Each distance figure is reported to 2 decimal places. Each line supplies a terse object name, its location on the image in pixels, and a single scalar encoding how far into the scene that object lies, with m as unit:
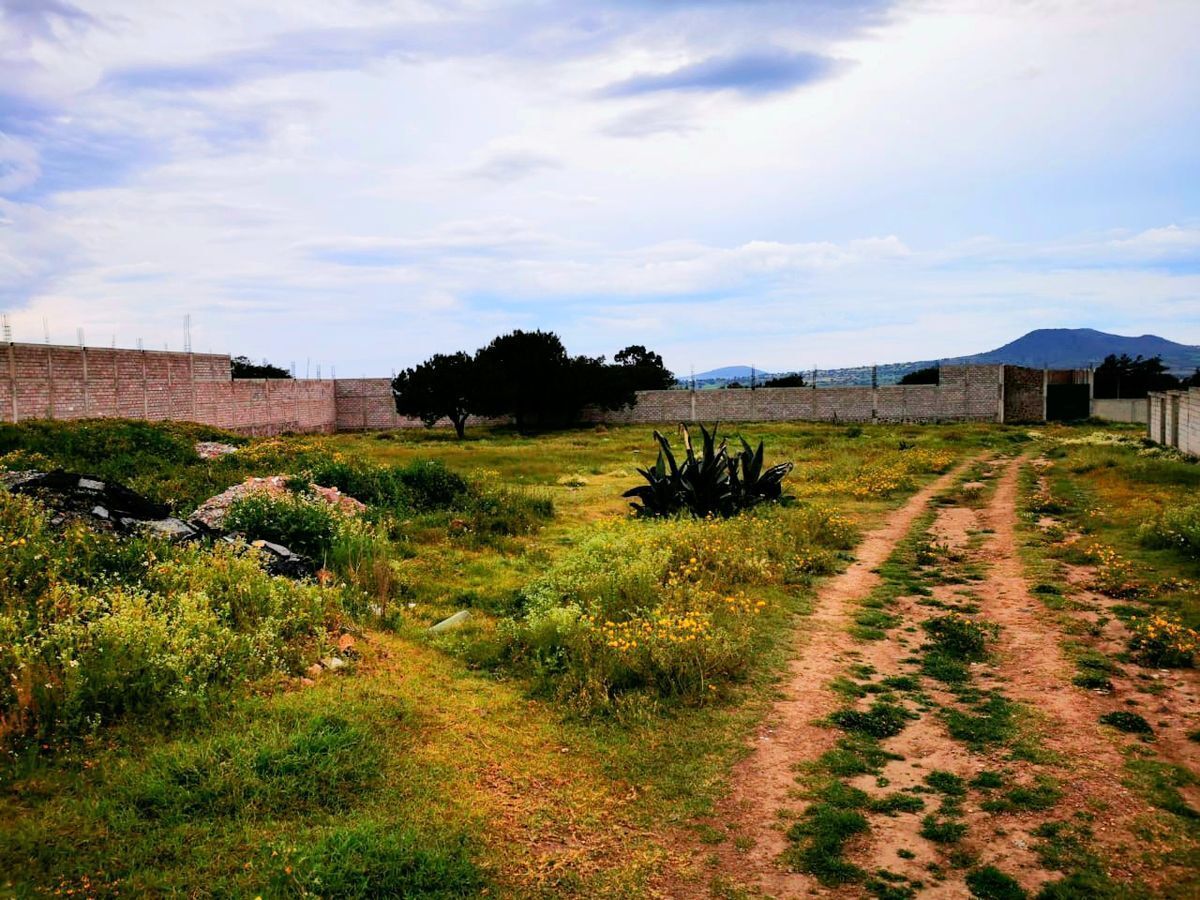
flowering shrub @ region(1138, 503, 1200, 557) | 9.50
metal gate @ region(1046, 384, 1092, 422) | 45.31
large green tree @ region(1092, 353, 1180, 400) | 55.22
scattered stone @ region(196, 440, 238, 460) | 15.12
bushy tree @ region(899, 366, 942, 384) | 60.19
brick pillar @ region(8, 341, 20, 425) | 23.06
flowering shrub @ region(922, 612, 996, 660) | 6.55
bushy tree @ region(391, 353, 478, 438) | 38.53
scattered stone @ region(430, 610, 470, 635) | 7.19
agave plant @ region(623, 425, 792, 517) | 12.34
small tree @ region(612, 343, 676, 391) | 54.96
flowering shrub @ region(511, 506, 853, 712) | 5.85
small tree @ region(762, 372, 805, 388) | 54.70
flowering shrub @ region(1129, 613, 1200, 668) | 6.07
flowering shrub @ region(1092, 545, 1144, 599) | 8.12
